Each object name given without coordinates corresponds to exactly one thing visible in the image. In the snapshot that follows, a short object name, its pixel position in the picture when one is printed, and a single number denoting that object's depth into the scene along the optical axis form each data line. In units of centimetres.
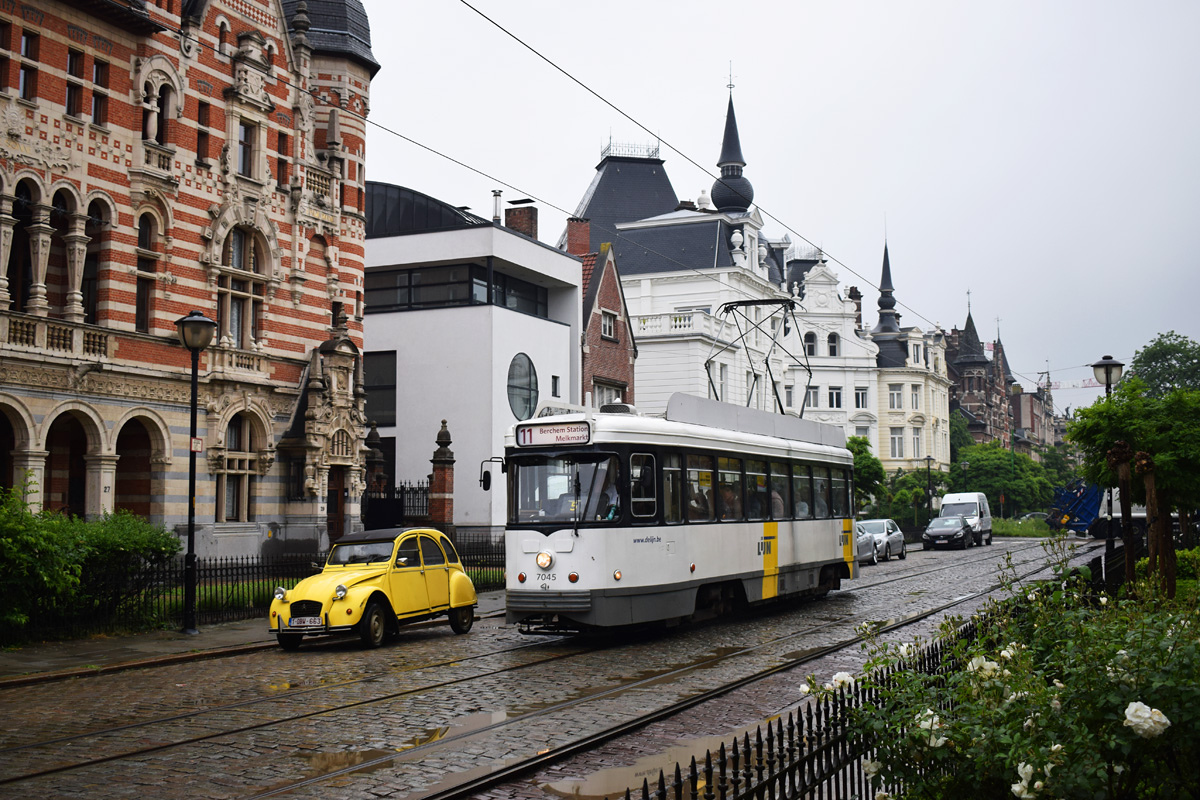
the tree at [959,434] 10014
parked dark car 4891
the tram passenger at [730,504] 1827
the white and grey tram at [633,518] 1544
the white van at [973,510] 5235
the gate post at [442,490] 3500
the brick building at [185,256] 2334
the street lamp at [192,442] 1802
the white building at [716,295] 5662
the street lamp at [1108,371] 2400
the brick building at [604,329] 4425
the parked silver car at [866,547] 3691
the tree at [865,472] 5584
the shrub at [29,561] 1536
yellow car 1602
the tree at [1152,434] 2059
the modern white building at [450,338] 3731
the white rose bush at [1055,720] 487
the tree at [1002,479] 8256
